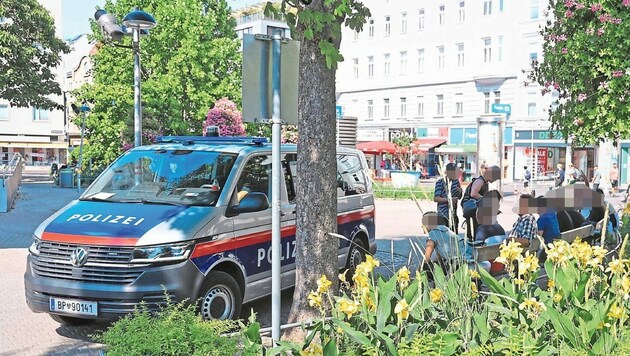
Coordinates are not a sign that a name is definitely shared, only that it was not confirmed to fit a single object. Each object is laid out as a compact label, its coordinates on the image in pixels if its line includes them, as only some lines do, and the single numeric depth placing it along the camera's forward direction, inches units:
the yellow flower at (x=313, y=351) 132.0
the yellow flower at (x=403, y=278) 147.2
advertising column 857.8
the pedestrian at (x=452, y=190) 356.2
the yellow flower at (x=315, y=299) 138.8
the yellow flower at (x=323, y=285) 140.3
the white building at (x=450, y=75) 1747.0
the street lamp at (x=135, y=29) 417.1
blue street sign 898.7
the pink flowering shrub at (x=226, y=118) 1051.9
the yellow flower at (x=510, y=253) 142.3
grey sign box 176.4
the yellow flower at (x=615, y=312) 124.0
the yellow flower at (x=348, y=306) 129.4
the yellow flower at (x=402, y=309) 127.6
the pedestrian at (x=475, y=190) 342.2
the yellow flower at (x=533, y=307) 130.5
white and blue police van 229.5
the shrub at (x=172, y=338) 138.9
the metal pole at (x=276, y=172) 170.9
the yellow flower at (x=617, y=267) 139.7
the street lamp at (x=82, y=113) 1233.0
